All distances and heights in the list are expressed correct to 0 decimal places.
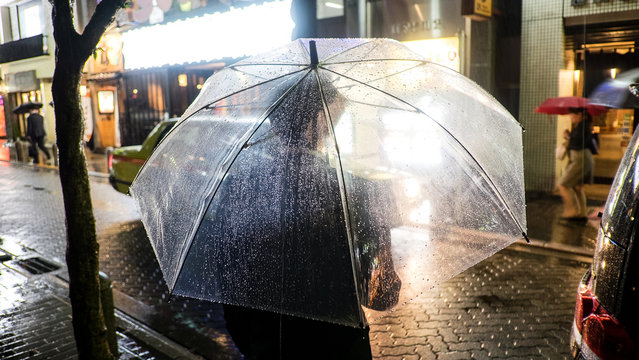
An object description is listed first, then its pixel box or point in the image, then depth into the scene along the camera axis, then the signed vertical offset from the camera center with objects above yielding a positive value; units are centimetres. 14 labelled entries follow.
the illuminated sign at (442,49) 1212 +145
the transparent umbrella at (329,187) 249 -40
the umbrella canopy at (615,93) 436 +10
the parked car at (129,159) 956 -79
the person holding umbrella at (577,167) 920 -114
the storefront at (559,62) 1119 +96
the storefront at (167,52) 1639 +237
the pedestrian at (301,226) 242 -56
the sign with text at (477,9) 1049 +206
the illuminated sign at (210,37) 1569 +278
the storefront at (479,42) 1209 +158
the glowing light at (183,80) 1953 +141
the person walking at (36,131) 2003 -36
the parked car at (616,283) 232 -86
